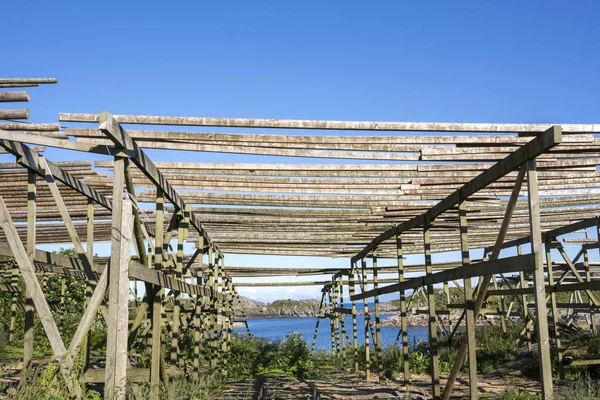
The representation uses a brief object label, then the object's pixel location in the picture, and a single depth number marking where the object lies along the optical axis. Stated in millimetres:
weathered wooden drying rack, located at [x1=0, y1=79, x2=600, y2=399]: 7660
